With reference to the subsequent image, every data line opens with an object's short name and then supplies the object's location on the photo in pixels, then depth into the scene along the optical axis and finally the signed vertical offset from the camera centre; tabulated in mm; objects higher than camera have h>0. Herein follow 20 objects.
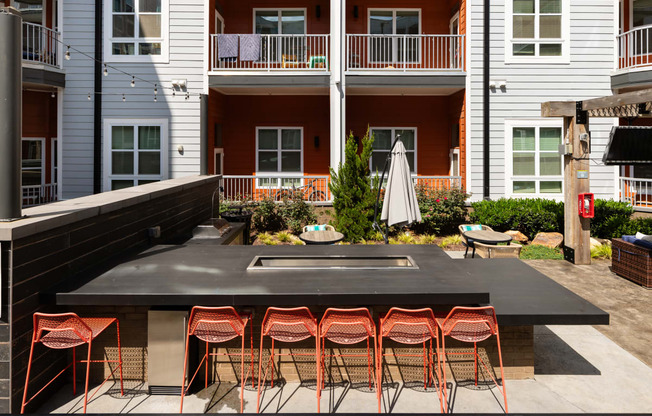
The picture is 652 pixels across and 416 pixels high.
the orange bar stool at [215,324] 4680 -1246
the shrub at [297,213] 14055 -569
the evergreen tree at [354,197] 12742 -93
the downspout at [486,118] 14750 +2294
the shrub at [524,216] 13656 -580
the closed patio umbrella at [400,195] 8531 -18
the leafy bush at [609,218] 13328 -611
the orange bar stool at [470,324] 4691 -1230
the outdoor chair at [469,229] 10000 -746
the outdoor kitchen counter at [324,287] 4762 -957
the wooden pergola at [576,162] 11047 +757
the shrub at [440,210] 13953 -446
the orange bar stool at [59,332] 4441 -1281
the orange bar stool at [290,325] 4660 -1238
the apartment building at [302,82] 14781 +3337
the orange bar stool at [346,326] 4633 -1240
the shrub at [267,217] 14141 -700
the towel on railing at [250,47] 15062 +4425
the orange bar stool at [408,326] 4641 -1243
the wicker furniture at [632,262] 9039 -1266
